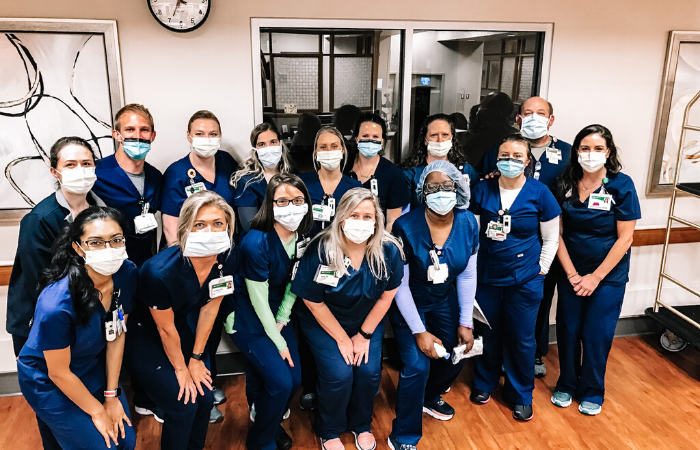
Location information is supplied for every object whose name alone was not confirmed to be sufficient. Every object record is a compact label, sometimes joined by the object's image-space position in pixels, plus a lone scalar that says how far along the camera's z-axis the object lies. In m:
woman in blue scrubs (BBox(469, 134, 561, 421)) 2.62
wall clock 2.71
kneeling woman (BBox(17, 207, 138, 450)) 1.80
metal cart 3.15
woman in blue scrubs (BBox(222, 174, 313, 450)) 2.30
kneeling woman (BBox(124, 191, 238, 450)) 2.07
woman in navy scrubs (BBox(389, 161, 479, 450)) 2.44
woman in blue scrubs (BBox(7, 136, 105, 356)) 2.05
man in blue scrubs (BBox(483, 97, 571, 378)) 2.92
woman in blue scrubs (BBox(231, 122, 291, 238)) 2.66
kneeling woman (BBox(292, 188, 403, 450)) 2.29
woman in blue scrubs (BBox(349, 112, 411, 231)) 2.82
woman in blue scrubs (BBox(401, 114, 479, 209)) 2.90
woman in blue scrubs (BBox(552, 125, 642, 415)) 2.70
